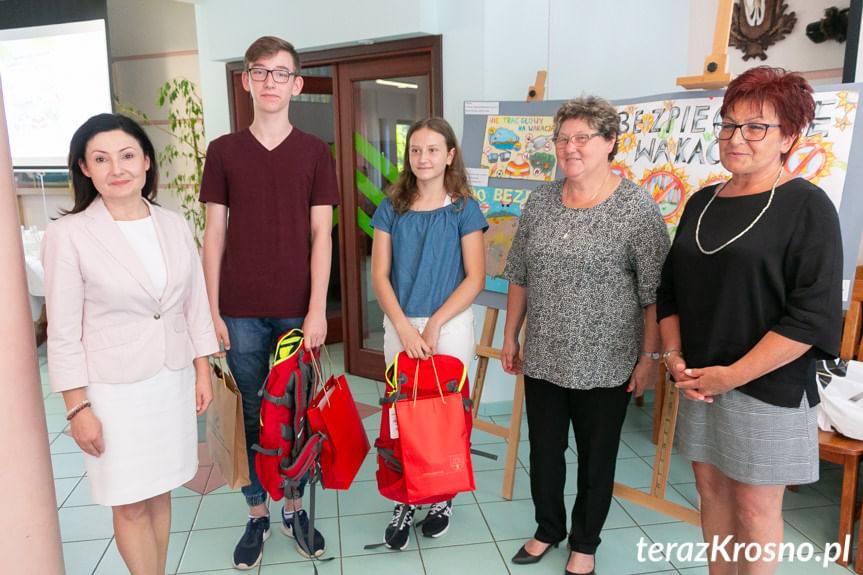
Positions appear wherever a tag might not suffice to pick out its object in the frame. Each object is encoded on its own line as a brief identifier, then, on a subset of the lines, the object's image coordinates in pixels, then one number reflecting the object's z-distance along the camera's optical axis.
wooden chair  2.19
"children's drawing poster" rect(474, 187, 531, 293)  2.83
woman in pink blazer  1.54
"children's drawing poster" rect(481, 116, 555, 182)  2.73
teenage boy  2.03
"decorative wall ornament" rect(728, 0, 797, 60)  3.21
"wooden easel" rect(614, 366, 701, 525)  2.27
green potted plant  4.93
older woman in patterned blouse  1.86
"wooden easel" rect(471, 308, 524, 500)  2.68
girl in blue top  2.15
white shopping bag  2.24
